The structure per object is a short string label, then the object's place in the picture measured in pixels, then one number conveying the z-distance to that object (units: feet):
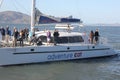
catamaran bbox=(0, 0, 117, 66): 46.97
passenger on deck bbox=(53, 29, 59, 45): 51.03
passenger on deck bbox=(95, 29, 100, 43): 56.04
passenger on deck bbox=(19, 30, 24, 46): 48.59
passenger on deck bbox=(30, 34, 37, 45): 49.93
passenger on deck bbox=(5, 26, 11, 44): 50.28
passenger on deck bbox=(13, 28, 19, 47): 47.74
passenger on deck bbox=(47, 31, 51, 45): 50.89
